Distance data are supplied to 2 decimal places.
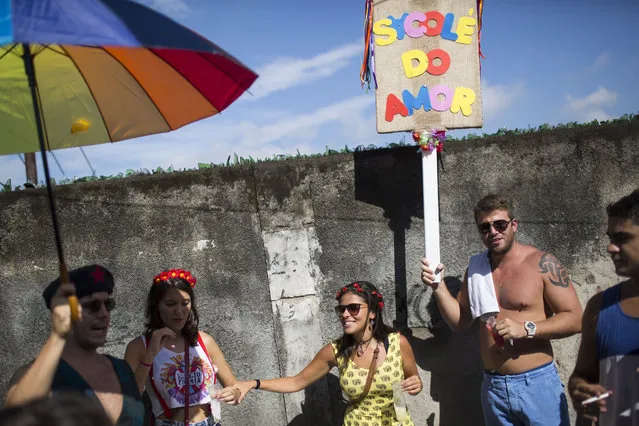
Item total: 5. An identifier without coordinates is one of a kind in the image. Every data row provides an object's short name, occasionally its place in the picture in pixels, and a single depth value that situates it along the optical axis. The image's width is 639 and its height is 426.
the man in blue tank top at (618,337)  2.50
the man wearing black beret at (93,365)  2.61
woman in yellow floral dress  3.72
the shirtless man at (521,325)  3.52
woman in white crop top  3.50
